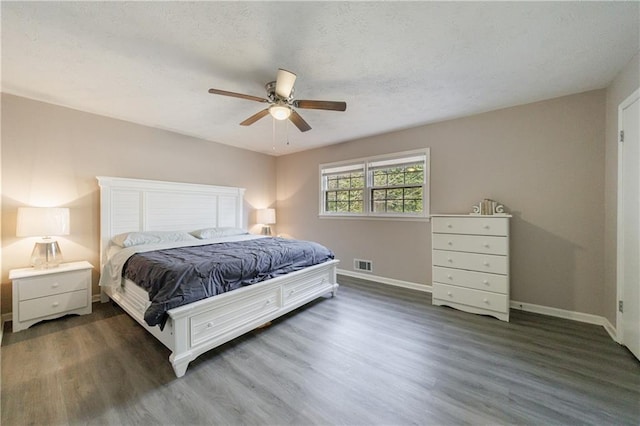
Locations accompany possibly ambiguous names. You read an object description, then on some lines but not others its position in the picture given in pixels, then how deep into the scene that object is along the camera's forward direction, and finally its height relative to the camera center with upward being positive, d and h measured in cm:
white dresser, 271 -57
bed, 192 -74
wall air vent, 423 -91
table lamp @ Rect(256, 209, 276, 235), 508 -10
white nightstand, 243 -86
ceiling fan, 207 +102
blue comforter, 187 -52
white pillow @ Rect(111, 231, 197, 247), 307 -34
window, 379 +48
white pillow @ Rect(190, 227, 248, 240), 382 -32
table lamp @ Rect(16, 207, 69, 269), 254 -18
